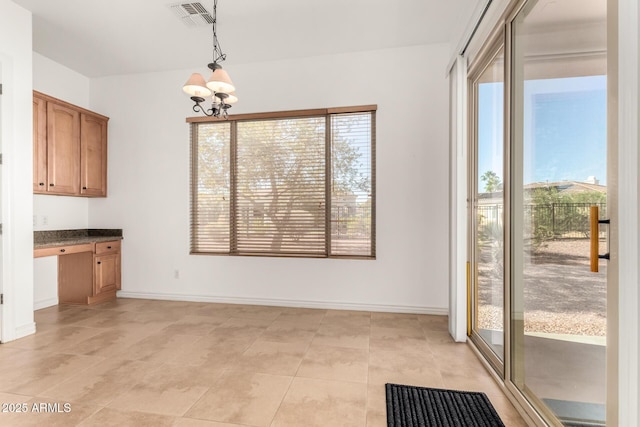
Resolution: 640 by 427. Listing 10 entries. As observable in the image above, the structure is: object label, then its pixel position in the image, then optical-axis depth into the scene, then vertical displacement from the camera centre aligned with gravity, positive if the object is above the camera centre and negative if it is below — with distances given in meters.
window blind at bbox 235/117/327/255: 3.99 +0.32
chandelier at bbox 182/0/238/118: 2.34 +0.98
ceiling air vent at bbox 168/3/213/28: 3.00 +2.01
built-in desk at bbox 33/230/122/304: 4.08 -0.79
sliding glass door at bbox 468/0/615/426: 1.36 +0.02
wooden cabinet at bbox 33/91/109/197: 3.63 +0.81
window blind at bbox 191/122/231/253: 4.25 +0.33
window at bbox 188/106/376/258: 3.90 +0.36
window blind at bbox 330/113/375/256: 3.88 +0.34
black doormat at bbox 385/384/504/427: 1.78 -1.23
